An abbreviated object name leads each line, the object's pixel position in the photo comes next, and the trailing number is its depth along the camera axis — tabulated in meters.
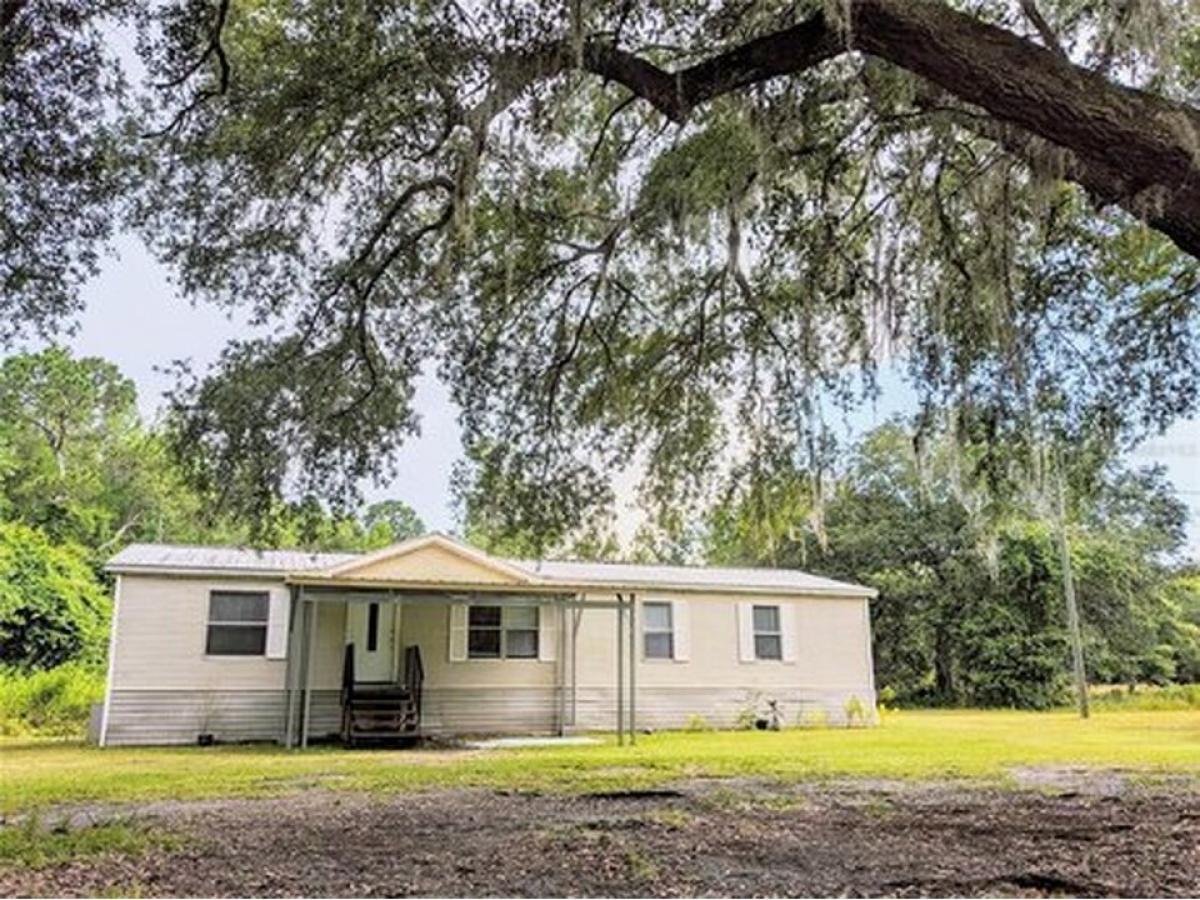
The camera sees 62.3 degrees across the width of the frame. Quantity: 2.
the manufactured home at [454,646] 13.42
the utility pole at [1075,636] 19.44
